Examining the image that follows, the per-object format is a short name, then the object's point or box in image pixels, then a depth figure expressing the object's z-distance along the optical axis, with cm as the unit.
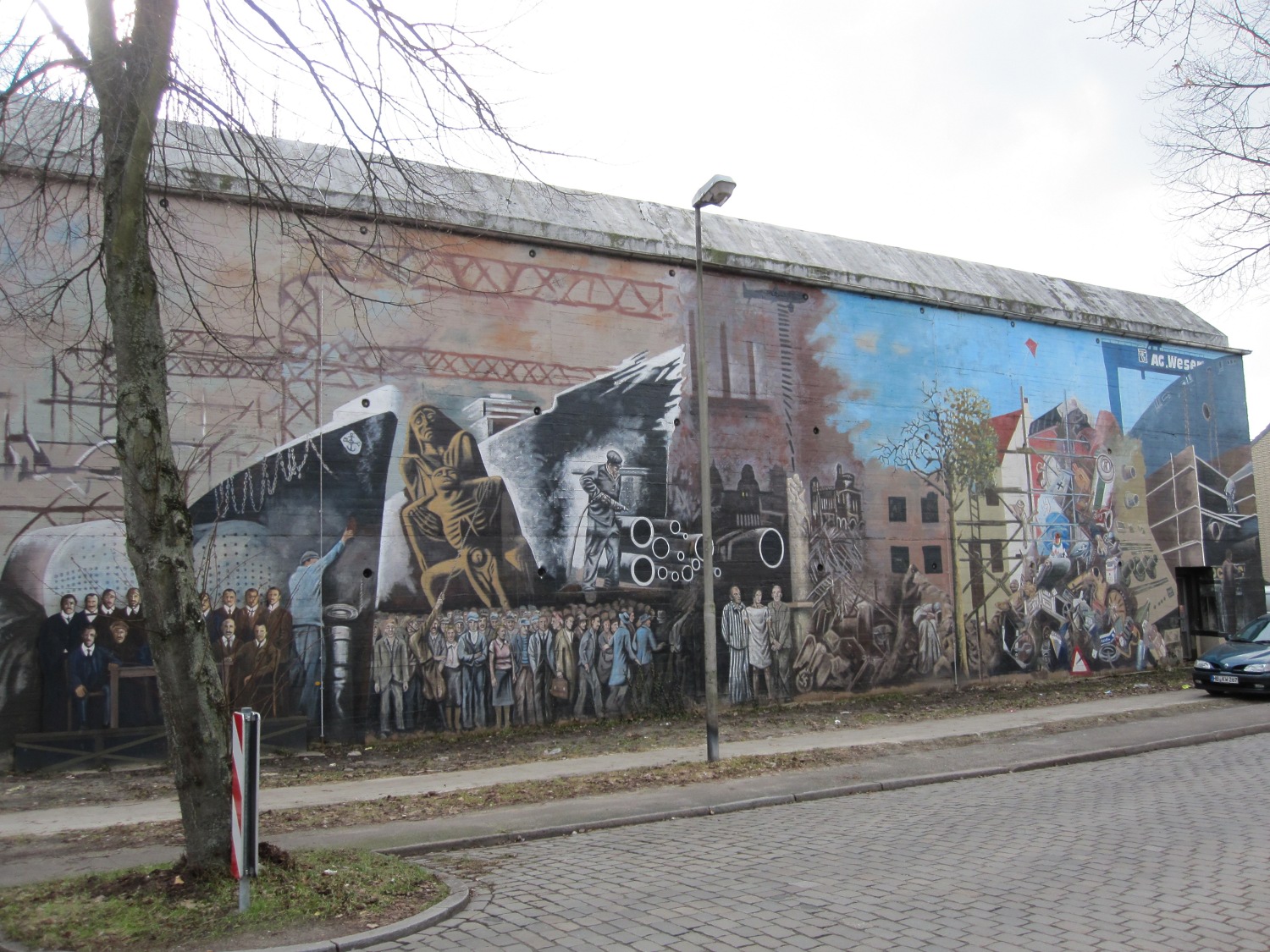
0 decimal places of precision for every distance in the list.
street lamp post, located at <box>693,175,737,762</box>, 1148
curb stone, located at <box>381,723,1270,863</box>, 801
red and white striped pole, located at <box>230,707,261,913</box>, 557
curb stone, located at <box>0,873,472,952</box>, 520
